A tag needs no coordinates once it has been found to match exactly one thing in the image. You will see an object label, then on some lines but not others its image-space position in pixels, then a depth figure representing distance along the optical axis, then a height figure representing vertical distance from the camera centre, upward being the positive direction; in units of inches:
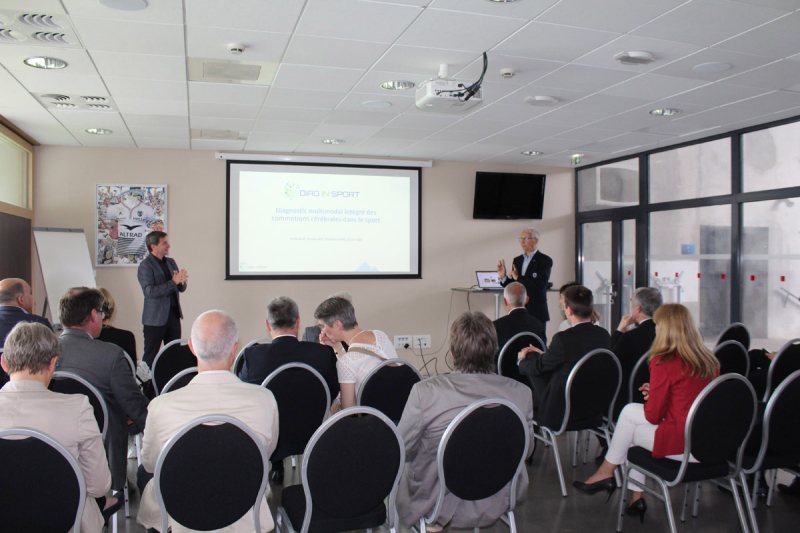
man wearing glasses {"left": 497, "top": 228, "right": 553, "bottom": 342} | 256.1 -5.2
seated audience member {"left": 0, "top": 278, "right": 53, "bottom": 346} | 134.3 -10.8
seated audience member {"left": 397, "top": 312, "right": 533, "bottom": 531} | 87.3 -23.4
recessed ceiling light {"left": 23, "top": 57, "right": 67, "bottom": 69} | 149.3 +53.5
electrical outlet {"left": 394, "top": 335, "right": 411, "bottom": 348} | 299.3 -41.7
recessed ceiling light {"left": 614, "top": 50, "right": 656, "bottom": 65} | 146.4 +55.1
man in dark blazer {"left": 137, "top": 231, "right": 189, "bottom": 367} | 214.5 -10.8
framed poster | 259.3 +19.9
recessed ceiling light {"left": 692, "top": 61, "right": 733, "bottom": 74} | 153.6 +54.8
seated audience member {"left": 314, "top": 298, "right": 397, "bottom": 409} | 120.9 -18.4
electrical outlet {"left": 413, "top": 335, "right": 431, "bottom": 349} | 302.5 -42.1
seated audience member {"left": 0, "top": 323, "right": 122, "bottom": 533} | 76.2 -20.2
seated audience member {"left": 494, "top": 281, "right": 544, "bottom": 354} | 163.3 -17.0
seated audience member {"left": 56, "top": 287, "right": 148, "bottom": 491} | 108.6 -20.2
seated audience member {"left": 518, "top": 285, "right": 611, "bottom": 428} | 135.2 -22.3
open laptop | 301.6 -8.4
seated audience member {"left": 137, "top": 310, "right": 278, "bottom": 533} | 77.8 -19.8
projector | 153.1 +46.5
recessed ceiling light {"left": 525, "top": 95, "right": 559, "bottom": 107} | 185.2 +54.8
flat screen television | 307.9 +38.2
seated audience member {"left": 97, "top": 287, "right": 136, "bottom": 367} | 141.4 -19.3
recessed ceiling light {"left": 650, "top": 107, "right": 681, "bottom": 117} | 201.8 +55.6
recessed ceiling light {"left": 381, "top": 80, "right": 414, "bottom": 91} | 171.8 +55.0
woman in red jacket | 108.7 -21.8
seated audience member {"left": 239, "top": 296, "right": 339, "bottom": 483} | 117.0 -19.9
